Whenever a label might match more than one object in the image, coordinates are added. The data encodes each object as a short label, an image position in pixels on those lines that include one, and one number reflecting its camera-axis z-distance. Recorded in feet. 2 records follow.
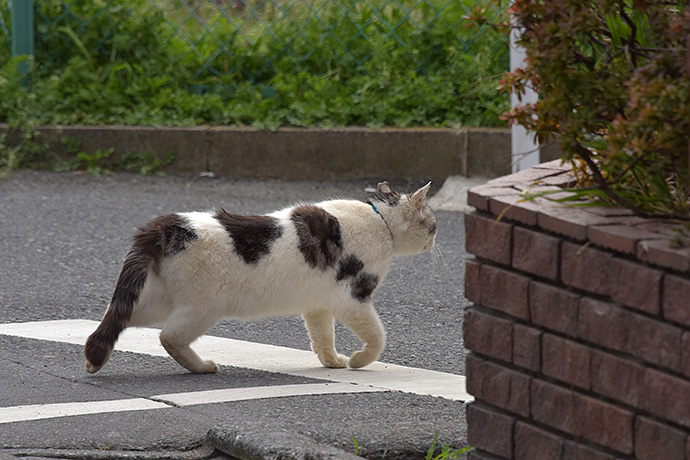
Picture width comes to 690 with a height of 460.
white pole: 40.65
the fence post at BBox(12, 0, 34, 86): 53.88
